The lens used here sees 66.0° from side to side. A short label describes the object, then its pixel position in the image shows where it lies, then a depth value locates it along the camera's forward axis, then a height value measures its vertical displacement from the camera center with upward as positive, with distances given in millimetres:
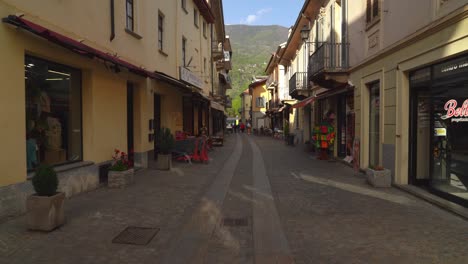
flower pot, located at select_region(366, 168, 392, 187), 8281 -1240
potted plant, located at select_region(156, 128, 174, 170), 11191 -781
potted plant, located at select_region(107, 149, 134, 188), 8055 -1110
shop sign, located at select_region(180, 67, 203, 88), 16042 +2297
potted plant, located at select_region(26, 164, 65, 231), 4844 -1052
